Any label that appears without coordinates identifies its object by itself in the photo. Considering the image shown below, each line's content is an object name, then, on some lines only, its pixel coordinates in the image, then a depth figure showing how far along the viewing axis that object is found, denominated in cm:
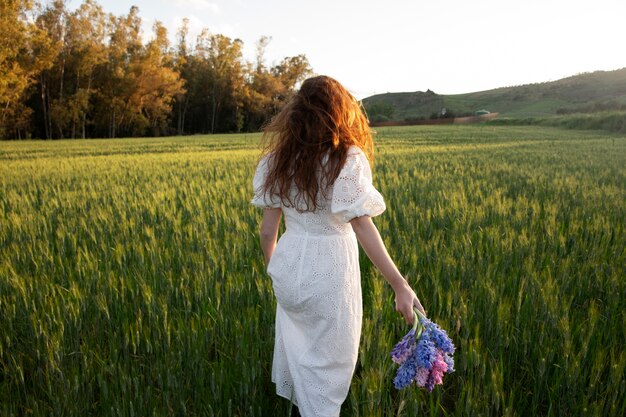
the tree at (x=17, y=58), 2295
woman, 159
